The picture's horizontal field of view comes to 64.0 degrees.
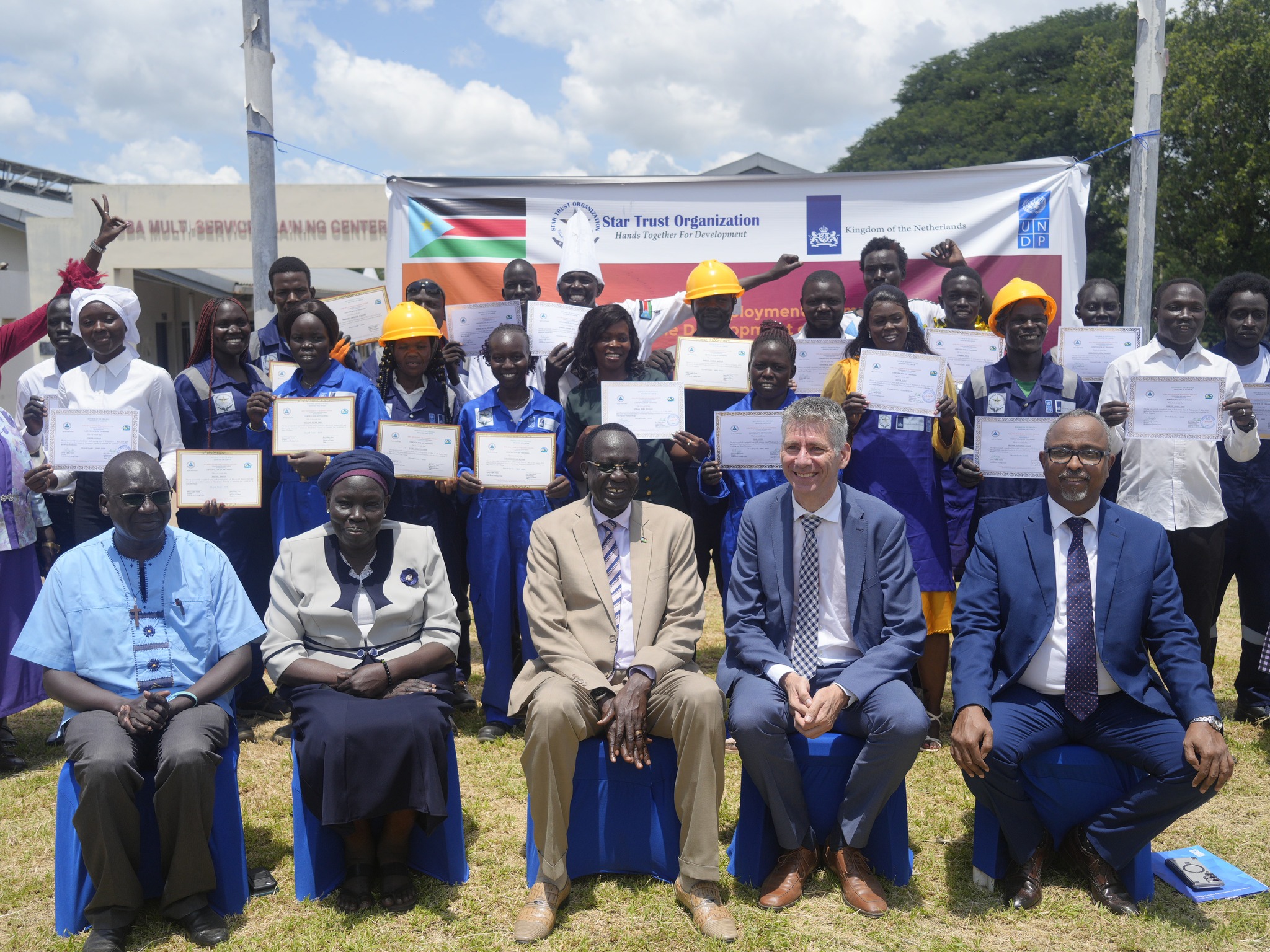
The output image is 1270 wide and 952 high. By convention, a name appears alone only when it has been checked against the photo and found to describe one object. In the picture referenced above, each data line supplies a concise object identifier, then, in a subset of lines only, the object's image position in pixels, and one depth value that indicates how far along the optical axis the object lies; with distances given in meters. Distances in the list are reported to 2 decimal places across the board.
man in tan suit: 4.07
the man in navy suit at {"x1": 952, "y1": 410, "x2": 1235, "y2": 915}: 4.05
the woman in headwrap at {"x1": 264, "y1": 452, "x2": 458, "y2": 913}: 4.02
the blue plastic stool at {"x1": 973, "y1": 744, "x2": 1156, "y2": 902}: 4.15
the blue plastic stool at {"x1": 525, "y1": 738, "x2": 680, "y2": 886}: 4.30
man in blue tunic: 3.84
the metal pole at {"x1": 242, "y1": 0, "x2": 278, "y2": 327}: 7.88
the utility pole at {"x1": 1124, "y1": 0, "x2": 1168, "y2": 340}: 8.49
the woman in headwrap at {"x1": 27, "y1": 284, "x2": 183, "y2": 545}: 5.89
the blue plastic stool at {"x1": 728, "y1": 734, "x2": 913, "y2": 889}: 4.22
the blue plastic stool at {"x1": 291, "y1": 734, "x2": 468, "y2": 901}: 4.19
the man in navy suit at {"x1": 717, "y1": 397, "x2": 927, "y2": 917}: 4.14
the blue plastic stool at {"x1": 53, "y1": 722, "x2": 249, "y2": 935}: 3.99
